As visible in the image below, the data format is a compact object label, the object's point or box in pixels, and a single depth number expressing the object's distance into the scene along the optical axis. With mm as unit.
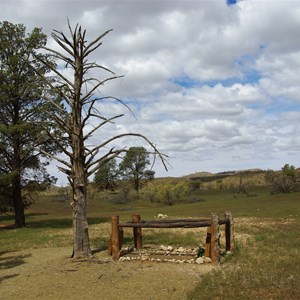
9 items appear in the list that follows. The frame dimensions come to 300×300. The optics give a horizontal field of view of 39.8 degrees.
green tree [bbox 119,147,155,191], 81125
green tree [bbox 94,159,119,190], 79750
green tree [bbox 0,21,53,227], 25156
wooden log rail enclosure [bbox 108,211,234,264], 12258
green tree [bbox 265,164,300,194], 53053
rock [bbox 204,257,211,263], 12296
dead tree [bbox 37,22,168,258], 13688
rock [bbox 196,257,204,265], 12208
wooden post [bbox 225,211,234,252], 13875
